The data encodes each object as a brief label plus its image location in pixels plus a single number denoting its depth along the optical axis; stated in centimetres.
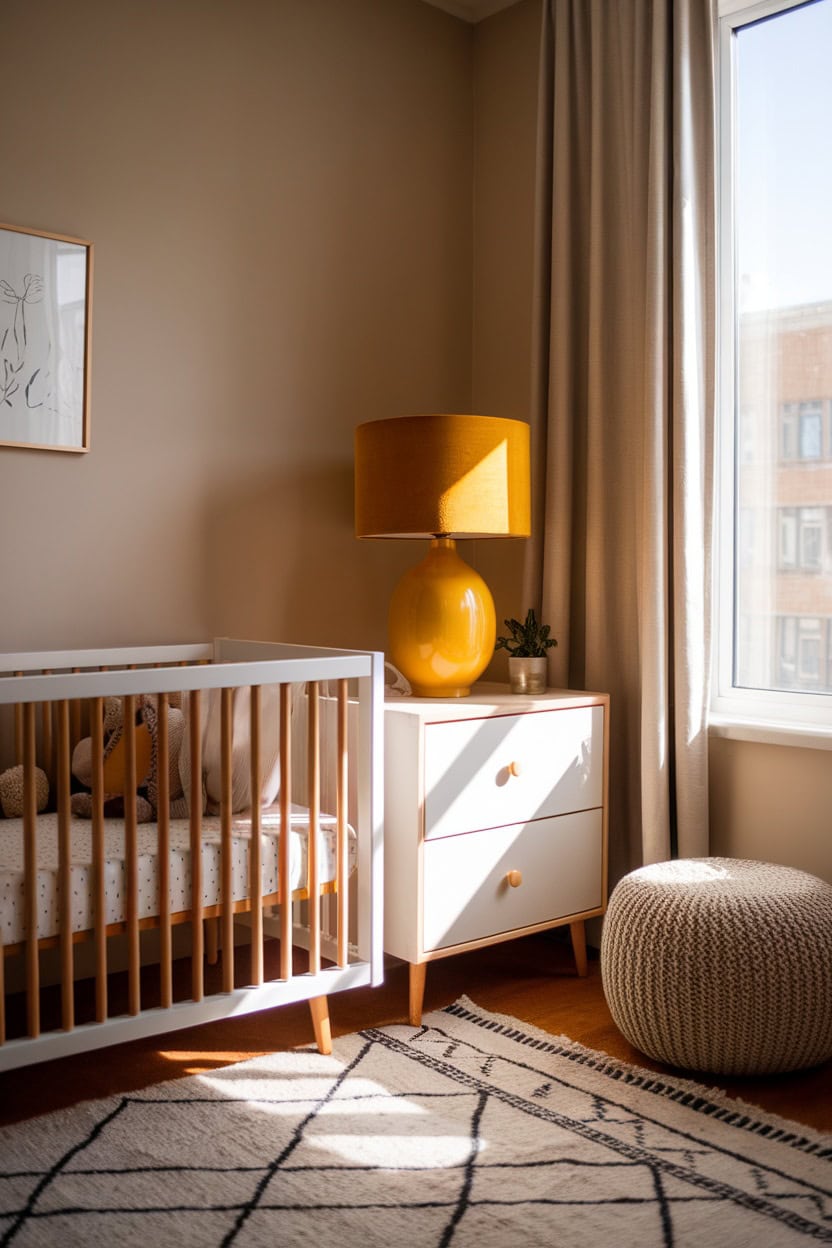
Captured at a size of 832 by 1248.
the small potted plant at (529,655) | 272
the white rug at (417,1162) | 161
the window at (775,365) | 253
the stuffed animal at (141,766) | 222
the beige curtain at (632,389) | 258
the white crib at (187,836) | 182
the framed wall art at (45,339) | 235
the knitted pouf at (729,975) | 201
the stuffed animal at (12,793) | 220
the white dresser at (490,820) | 234
